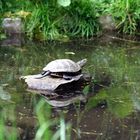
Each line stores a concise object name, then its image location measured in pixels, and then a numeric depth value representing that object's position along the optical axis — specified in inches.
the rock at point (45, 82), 226.9
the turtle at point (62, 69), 230.4
